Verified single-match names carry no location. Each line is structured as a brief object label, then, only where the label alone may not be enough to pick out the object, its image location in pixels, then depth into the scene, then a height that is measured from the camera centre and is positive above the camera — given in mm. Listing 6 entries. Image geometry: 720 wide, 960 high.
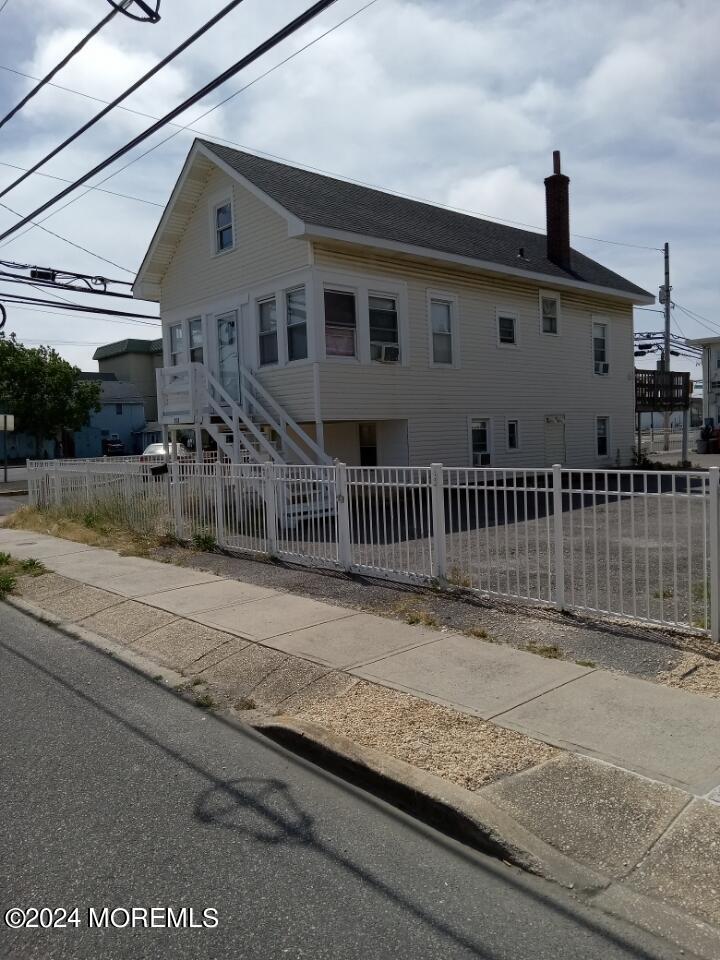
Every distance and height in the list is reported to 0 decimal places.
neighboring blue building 52969 +2274
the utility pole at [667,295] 30756 +5638
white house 16484 +2947
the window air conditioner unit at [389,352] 17453 +2108
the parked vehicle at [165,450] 20512 +117
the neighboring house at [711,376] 44000 +3296
